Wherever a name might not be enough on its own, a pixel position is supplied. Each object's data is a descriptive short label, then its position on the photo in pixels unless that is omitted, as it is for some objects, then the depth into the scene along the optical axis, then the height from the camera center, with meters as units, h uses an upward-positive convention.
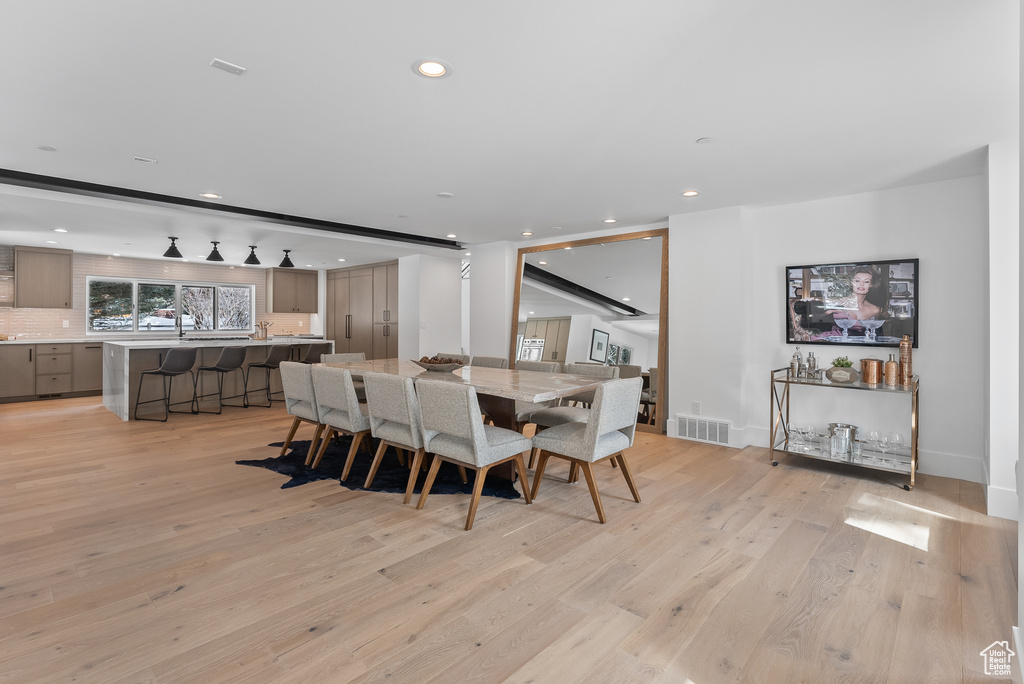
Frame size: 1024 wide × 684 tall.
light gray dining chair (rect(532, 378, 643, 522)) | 2.90 -0.58
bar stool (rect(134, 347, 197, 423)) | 5.90 -0.36
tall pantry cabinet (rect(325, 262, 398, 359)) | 8.54 +0.54
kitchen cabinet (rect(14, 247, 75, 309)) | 7.21 +0.86
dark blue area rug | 3.55 -1.04
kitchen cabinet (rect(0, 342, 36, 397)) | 6.89 -0.49
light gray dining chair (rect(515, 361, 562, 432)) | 3.83 -0.51
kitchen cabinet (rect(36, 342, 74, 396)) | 7.18 -0.49
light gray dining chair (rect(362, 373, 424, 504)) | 3.15 -0.47
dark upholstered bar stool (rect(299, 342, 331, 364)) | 7.69 -0.18
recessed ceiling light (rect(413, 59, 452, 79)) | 2.24 +1.25
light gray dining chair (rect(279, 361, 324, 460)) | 3.93 -0.45
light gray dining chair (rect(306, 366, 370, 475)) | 3.57 -0.48
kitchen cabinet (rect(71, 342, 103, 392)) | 7.48 -0.48
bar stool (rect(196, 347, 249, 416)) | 6.39 -0.33
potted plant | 4.09 -0.21
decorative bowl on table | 4.14 -0.20
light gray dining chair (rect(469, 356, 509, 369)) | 5.04 -0.21
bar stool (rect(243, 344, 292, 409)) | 7.07 -0.32
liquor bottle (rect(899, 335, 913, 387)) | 3.89 -0.12
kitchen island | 5.94 -0.37
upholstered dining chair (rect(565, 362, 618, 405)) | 3.96 -0.24
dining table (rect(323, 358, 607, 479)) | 3.01 -0.28
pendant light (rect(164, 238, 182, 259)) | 6.41 +1.10
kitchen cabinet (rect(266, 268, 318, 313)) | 9.77 +0.95
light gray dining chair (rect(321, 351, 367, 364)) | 5.23 -0.20
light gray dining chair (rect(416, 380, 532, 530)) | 2.84 -0.57
